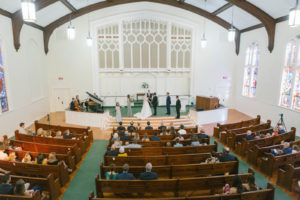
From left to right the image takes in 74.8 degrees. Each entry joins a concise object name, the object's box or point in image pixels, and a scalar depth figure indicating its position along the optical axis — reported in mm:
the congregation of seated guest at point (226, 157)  6031
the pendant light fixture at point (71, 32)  8797
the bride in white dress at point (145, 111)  13025
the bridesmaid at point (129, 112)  13277
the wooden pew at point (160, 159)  6152
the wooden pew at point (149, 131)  9188
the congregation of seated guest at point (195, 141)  7254
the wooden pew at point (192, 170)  5672
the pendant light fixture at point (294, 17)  5541
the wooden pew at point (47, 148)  7145
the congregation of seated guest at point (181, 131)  8688
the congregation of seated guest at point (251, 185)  4340
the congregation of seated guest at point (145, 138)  7938
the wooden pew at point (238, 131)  9211
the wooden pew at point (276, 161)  6406
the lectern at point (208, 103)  13023
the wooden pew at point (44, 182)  4984
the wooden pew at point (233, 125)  10000
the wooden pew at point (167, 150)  6871
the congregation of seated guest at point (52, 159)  5910
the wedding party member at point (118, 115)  12117
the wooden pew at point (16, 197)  4059
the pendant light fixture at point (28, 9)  4695
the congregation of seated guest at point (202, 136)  8151
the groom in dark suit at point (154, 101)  13405
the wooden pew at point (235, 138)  8766
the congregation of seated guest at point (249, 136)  8164
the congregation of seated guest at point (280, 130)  8649
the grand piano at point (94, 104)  12523
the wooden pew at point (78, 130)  9195
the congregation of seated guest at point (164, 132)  8758
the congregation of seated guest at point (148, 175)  4844
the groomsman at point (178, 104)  12500
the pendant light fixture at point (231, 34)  9281
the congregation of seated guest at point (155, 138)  7882
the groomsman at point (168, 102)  13391
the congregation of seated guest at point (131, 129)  9023
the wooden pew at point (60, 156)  6551
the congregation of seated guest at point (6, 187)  4266
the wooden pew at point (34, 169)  5645
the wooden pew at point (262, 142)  7688
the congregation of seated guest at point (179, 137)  7938
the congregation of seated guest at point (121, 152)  6371
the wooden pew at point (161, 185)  4785
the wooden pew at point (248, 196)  4009
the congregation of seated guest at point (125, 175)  4969
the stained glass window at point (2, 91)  9984
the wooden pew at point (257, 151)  7195
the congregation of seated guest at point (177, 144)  7224
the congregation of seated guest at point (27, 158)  6215
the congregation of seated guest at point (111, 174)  5199
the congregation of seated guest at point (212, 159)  5977
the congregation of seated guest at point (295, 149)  6672
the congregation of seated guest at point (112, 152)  6371
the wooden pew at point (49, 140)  7902
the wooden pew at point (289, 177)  5719
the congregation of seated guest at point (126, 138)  8000
